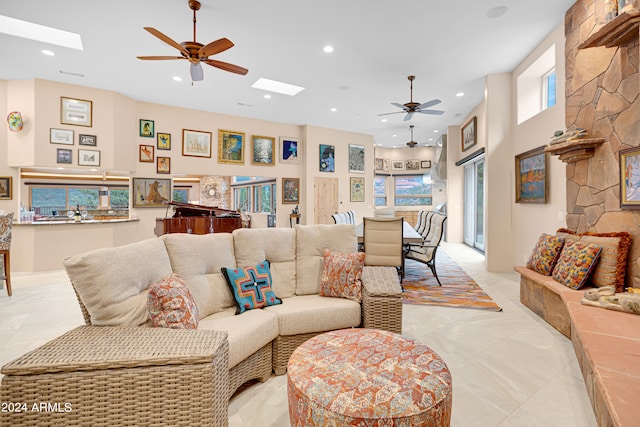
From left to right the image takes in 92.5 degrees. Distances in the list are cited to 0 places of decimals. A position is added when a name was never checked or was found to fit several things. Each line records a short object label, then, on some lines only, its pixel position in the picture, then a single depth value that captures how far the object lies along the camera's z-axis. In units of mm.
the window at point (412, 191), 11891
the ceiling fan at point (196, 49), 3156
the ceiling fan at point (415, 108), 5325
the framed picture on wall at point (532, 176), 4289
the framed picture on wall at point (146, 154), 6559
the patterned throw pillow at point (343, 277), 2537
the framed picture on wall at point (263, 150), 7871
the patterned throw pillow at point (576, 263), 2811
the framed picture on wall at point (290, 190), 8336
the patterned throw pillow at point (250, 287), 2256
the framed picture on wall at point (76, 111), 5586
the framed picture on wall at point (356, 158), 9312
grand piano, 4977
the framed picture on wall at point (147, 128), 6551
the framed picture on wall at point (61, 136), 5523
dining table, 4422
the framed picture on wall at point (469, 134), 7160
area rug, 3828
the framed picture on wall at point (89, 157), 5723
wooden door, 8633
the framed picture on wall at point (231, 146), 7434
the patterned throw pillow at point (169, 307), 1646
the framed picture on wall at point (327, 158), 8711
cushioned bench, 1320
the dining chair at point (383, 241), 4250
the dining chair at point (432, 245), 4608
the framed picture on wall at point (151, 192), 6547
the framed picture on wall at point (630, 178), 2611
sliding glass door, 7797
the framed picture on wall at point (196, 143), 7008
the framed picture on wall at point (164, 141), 6754
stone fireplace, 2674
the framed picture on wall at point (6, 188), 5511
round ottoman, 1174
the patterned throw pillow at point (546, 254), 3307
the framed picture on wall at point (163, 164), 6746
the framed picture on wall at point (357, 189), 9336
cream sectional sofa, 1605
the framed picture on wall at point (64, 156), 5582
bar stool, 4098
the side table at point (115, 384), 1169
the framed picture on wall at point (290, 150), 8281
